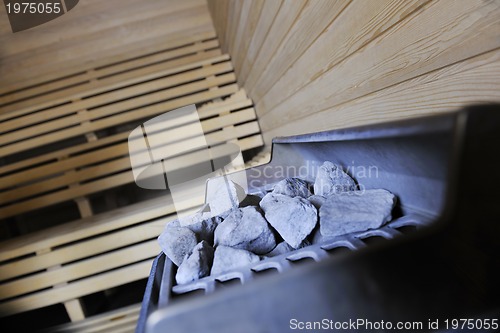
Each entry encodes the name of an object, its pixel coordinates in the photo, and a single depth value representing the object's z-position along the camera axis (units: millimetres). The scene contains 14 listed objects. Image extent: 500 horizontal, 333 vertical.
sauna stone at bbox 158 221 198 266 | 718
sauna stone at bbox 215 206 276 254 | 712
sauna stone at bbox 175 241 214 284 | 622
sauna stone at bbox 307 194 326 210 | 793
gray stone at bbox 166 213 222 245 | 823
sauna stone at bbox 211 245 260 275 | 620
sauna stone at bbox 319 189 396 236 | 604
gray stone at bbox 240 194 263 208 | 940
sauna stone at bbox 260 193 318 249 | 683
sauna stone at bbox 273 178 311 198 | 900
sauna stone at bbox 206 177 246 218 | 932
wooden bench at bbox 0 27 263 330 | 2047
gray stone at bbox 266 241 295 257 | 685
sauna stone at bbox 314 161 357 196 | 813
